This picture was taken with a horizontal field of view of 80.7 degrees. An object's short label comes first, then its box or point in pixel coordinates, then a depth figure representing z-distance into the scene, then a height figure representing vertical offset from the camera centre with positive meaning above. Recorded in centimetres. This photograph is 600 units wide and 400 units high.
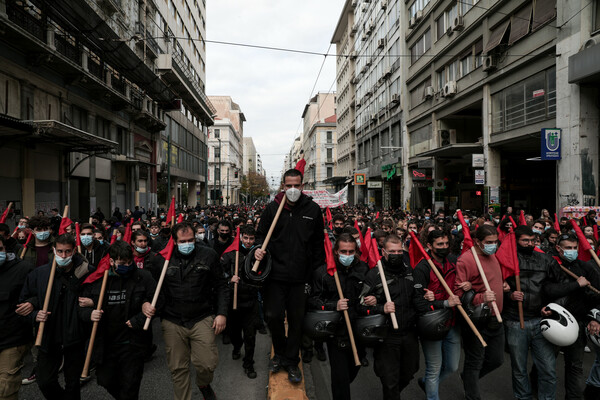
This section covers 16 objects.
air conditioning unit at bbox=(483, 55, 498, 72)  1674 +630
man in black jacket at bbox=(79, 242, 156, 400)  333 -122
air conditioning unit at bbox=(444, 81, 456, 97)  2023 +616
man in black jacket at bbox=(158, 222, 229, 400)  355 -118
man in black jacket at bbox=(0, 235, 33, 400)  322 -123
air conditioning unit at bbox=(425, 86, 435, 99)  2319 +688
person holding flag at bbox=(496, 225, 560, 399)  359 -116
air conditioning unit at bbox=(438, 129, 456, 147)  2267 +377
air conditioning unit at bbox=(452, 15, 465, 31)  1922 +943
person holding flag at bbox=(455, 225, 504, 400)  369 -135
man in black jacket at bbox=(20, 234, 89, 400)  328 -118
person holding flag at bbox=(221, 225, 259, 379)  470 -164
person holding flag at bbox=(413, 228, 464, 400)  354 -107
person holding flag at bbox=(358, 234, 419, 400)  340 -115
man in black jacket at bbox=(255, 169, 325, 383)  357 -61
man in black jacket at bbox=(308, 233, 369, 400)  338 -100
